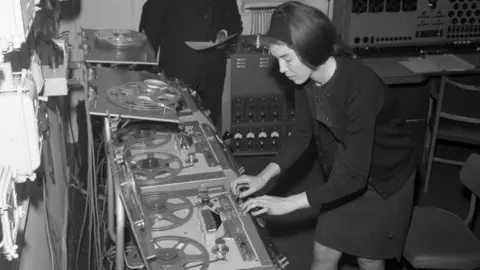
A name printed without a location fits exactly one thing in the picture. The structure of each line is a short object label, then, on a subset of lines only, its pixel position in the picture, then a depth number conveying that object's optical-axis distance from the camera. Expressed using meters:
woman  1.95
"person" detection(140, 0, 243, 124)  3.92
